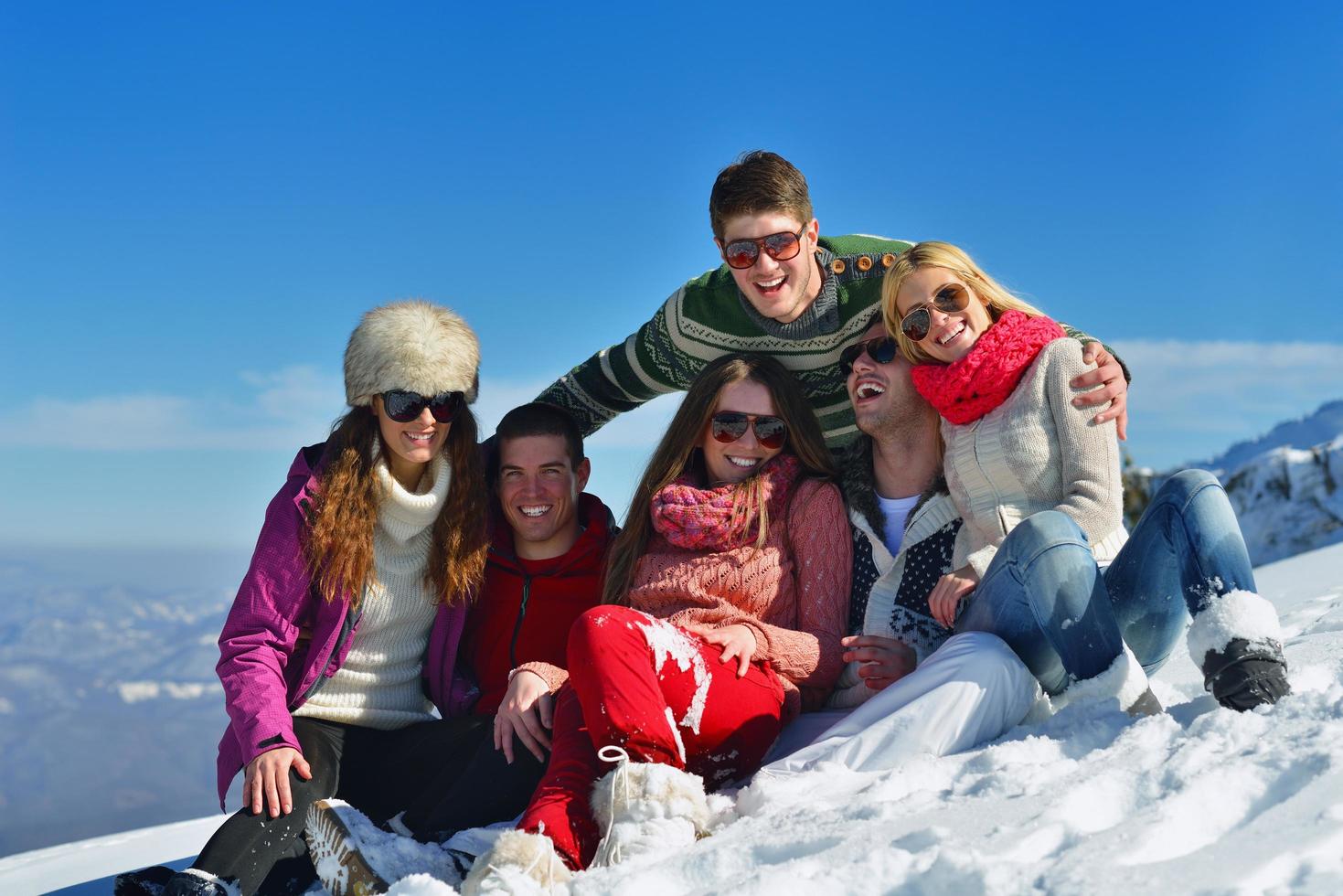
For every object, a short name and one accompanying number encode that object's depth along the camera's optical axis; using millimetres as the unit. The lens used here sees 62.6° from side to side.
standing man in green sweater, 4285
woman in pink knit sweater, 2791
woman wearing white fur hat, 3598
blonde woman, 2977
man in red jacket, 3451
